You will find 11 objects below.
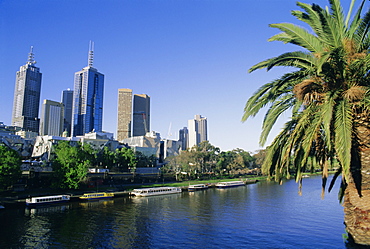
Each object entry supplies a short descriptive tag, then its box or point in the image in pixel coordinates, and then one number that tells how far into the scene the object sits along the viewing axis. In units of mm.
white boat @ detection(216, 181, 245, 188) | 98962
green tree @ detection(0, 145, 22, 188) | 56812
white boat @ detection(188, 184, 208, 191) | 89594
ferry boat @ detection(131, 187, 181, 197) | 73125
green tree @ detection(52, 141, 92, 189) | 67188
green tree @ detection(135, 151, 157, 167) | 125750
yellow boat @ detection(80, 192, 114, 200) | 63281
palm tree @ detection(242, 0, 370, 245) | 10375
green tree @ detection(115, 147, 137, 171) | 108319
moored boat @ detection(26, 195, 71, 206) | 54275
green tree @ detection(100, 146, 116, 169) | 102625
